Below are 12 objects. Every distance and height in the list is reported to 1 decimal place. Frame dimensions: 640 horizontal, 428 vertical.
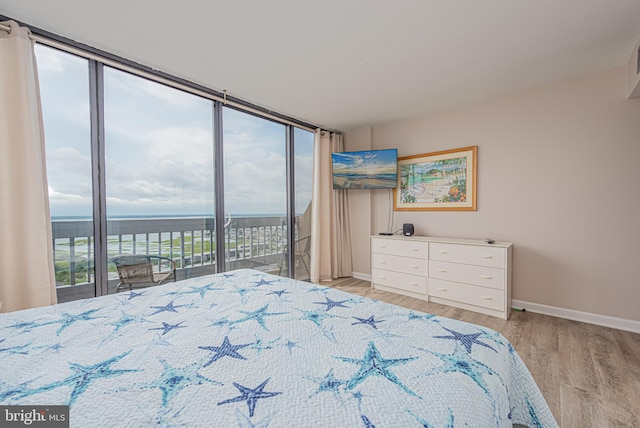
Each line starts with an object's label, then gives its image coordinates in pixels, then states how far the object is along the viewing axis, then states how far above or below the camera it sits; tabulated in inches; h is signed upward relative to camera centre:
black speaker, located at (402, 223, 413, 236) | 144.4 -11.9
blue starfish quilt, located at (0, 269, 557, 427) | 26.5 -20.2
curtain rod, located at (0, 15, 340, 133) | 78.3 +49.9
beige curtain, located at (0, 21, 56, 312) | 69.8 +7.4
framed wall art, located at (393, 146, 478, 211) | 132.2 +13.6
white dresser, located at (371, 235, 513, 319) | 110.2 -29.7
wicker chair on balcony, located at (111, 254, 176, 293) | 96.7 -23.2
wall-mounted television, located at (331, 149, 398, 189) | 149.6 +22.3
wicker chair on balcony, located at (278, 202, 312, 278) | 161.0 -20.4
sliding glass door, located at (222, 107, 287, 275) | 127.7 +8.8
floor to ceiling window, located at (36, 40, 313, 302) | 85.5 +12.5
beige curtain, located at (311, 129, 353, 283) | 159.6 -8.0
